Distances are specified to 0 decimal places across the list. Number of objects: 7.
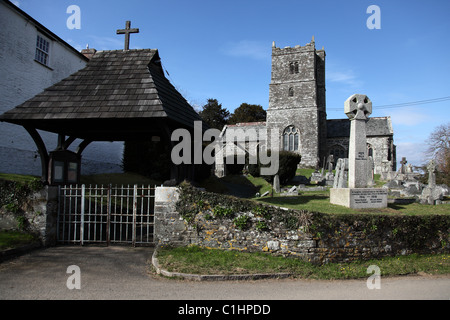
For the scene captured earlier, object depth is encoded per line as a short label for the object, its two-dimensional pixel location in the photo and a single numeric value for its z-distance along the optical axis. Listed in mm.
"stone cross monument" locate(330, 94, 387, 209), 10258
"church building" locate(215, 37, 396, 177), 38125
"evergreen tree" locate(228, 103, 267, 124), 54328
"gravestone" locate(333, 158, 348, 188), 12412
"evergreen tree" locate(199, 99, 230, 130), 53969
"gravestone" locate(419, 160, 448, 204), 12219
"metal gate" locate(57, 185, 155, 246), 8023
